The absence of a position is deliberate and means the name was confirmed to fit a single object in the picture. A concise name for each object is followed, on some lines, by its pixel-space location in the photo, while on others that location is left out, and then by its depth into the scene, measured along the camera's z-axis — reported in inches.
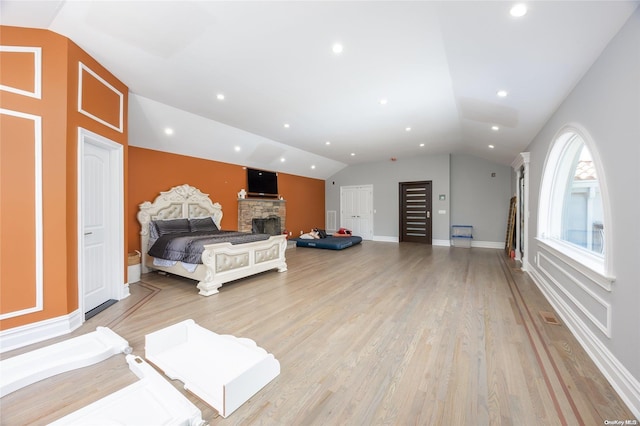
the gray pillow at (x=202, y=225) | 203.3
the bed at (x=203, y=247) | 142.2
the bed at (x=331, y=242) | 280.5
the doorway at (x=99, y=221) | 103.7
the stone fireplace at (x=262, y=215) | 257.4
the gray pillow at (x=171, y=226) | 182.9
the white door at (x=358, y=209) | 359.3
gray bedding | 147.3
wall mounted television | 269.2
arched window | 92.0
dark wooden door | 320.8
